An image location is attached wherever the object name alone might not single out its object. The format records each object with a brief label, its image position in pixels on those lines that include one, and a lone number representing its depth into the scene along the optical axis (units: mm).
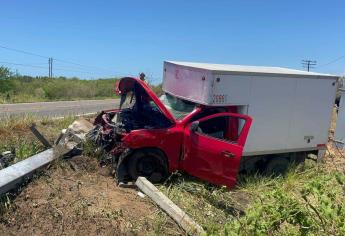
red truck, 9016
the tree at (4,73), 37500
